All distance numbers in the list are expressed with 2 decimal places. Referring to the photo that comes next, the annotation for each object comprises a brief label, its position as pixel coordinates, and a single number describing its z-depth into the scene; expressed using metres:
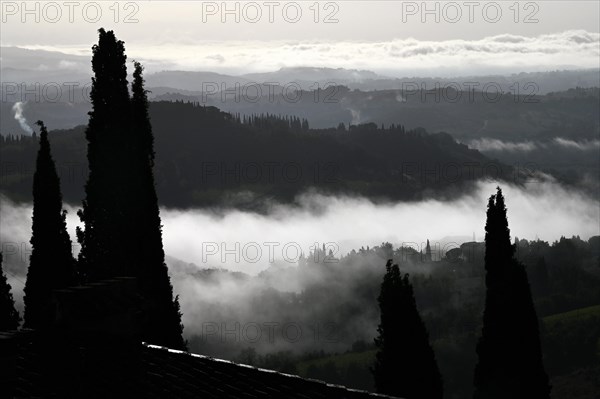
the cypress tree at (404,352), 49.81
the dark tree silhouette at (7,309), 48.03
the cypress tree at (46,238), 52.12
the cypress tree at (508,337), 53.41
